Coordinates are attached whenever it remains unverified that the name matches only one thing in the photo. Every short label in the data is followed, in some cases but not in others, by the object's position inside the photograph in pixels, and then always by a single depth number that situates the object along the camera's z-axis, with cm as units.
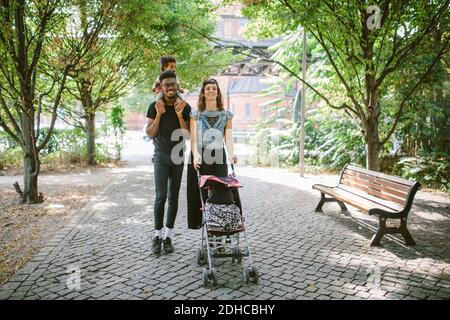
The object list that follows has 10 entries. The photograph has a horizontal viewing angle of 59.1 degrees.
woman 484
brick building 4725
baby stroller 430
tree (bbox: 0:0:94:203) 730
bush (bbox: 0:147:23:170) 1393
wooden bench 556
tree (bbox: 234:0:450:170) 691
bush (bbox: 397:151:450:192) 1061
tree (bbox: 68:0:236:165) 888
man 499
